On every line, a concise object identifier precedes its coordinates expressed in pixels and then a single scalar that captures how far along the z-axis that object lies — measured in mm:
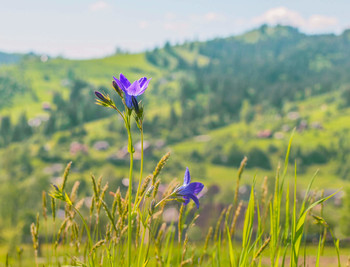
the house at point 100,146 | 165625
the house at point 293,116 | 190300
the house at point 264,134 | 175625
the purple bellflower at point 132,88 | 2053
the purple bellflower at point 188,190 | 2253
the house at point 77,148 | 157500
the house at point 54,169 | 141750
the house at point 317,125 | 174250
